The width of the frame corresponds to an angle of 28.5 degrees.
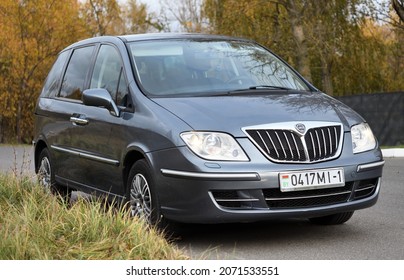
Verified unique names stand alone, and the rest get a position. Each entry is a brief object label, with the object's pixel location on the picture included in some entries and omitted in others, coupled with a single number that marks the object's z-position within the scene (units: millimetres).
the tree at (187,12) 57647
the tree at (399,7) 23031
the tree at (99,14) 39812
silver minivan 5965
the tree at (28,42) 35875
